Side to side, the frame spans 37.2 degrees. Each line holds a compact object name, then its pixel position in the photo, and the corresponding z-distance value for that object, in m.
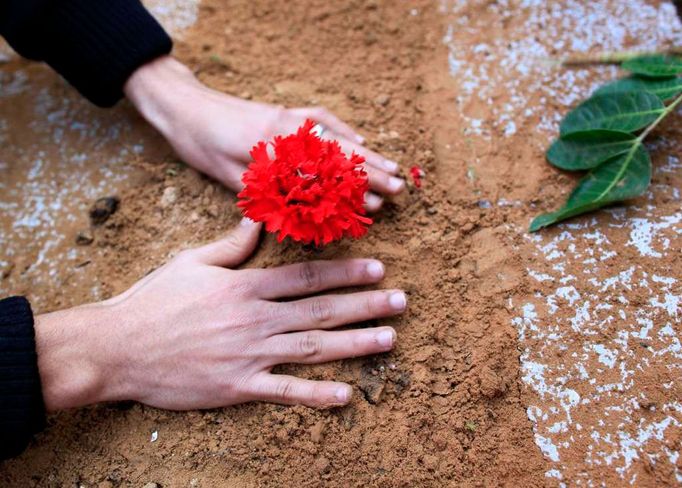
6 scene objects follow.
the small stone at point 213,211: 0.73
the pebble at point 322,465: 0.62
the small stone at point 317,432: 0.63
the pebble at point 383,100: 0.78
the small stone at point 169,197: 0.75
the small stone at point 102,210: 0.75
